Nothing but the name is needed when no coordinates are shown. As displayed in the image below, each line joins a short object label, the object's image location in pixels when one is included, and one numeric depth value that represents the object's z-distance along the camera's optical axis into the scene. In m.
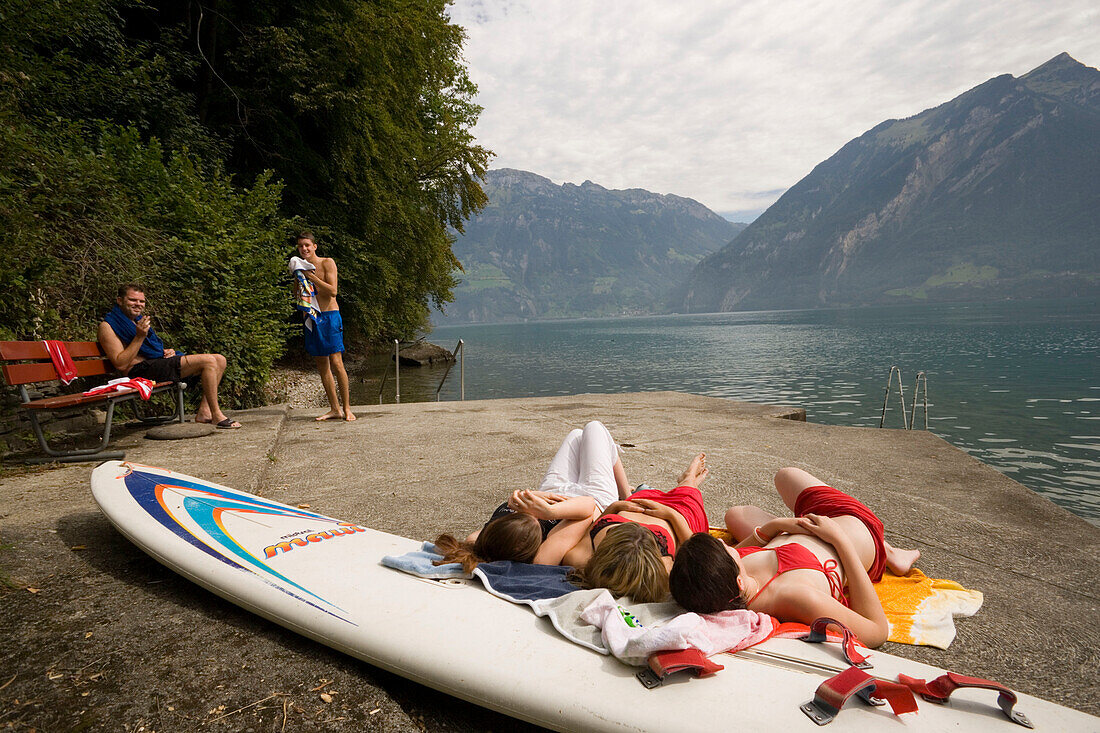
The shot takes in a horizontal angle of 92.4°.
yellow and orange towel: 2.47
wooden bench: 4.25
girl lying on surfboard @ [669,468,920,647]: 2.15
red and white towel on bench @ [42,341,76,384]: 4.66
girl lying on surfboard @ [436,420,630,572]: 2.60
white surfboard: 1.65
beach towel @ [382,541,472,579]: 2.47
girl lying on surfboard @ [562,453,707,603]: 2.33
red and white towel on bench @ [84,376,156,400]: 4.90
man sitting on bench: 5.37
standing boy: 6.48
